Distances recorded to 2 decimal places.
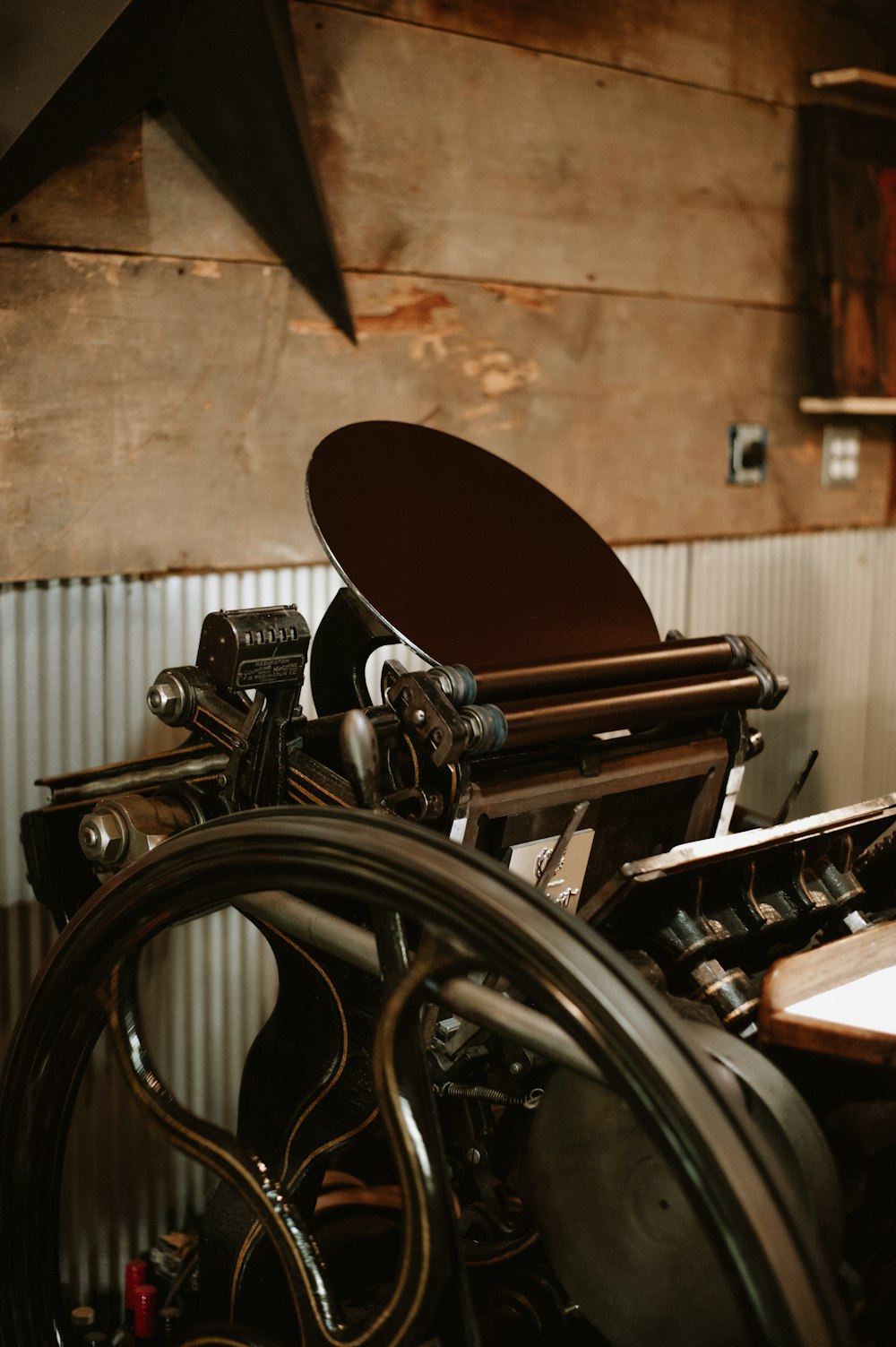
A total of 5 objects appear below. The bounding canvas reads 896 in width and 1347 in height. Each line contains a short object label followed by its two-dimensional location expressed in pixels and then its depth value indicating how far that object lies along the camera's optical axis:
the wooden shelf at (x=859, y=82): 2.97
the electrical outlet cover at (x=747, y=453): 3.02
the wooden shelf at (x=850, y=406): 3.02
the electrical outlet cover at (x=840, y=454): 3.24
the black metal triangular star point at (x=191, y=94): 1.73
